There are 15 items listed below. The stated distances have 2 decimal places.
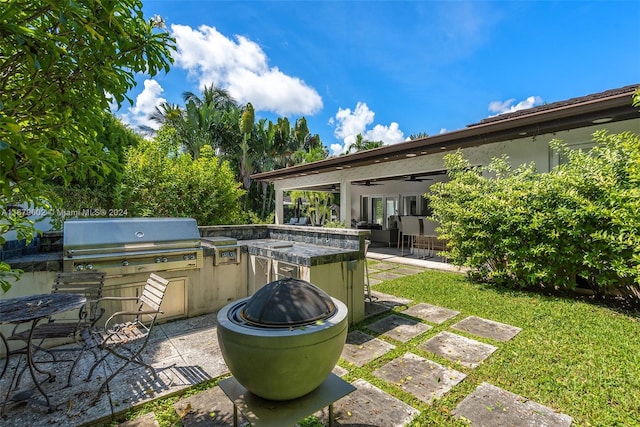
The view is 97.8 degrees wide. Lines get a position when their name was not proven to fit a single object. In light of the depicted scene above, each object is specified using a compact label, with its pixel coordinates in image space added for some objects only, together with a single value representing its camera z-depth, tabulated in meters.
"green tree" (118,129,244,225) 8.09
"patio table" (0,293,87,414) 2.30
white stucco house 5.44
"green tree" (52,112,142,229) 8.70
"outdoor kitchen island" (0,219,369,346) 3.75
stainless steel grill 3.81
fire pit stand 1.95
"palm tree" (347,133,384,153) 26.81
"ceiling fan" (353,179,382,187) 15.26
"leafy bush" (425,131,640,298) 4.60
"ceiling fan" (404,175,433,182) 13.11
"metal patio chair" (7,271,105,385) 3.05
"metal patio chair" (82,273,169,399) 2.72
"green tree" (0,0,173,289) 1.53
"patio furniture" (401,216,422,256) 10.77
